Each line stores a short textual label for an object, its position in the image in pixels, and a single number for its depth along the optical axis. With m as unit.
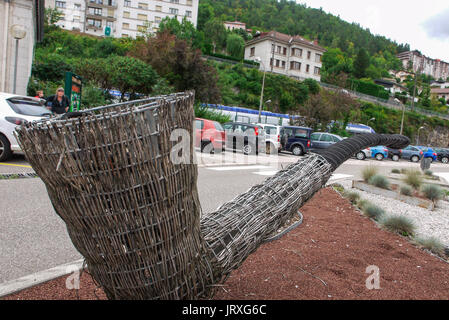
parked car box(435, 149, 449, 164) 39.28
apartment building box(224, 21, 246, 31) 120.44
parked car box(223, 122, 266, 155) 19.61
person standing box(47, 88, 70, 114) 9.87
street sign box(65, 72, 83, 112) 11.90
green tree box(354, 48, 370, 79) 106.25
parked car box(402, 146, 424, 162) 33.59
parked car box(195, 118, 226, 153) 16.39
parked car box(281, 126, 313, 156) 23.53
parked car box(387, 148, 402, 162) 31.45
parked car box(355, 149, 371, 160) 28.23
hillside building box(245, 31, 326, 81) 75.38
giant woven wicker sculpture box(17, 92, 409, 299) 1.54
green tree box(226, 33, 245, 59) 86.06
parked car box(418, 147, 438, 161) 34.63
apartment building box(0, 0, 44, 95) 16.56
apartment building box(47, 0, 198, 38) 79.25
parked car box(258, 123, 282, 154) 21.62
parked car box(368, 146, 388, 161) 30.08
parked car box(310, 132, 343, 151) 24.47
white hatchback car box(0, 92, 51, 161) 8.80
